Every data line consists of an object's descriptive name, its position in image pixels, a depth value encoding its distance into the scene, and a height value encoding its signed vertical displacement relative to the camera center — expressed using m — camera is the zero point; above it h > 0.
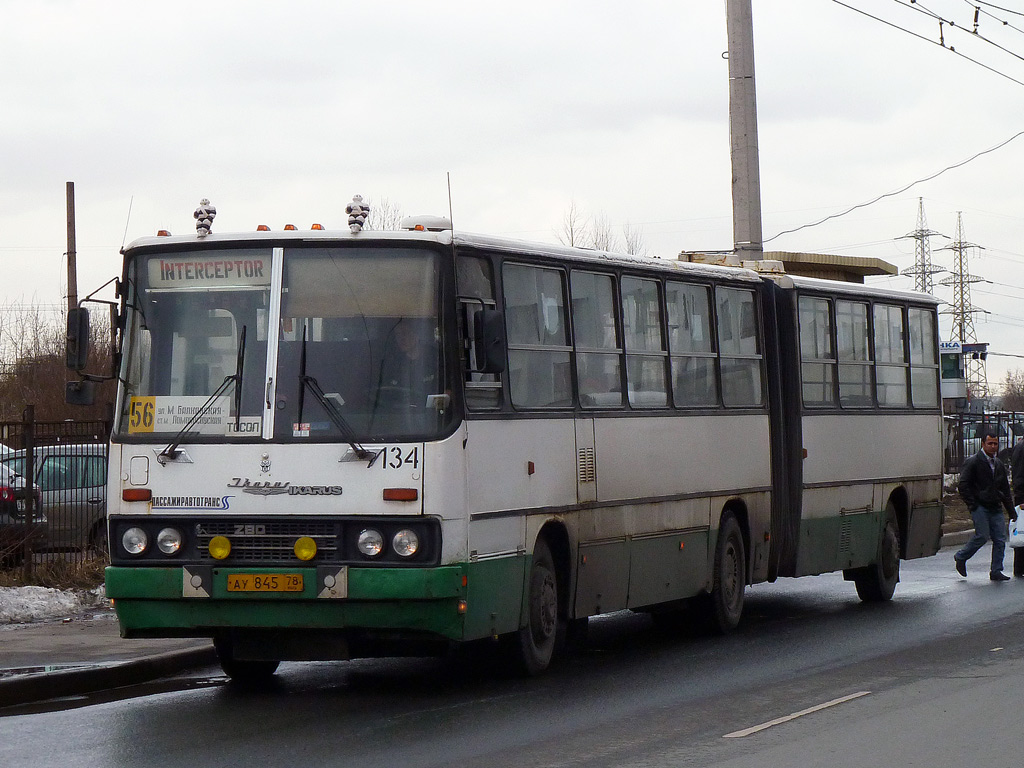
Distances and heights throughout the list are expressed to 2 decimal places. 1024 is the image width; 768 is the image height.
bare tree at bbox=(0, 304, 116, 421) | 50.08 +3.72
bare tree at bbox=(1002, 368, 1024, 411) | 126.37 +5.76
